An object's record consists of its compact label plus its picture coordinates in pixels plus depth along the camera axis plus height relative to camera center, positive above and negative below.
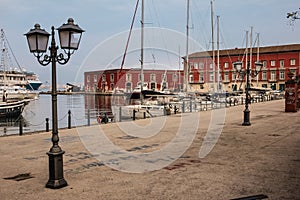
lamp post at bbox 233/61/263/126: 18.38 +1.22
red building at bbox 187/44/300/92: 76.94 +5.34
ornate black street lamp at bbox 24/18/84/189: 7.04 +0.88
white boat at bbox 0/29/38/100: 63.49 +1.84
